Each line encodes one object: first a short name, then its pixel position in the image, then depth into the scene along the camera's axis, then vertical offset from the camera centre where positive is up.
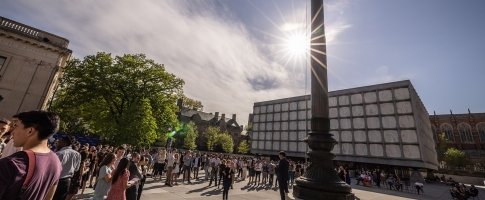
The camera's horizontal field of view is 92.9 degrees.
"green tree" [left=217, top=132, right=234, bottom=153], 64.31 +4.78
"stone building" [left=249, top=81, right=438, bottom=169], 28.11 +6.31
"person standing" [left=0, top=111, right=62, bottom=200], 1.75 -0.16
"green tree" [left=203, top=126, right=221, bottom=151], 64.38 +5.94
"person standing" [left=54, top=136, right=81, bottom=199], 5.00 -0.40
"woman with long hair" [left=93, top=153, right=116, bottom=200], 5.07 -0.73
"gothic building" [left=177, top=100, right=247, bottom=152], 70.69 +11.63
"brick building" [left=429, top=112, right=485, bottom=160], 56.62 +12.98
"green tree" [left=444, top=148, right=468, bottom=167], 48.69 +4.80
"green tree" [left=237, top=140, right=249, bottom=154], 67.39 +3.93
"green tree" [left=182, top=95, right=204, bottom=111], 75.19 +16.95
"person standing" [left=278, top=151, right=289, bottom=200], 9.22 -0.38
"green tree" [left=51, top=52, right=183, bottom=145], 23.70 +5.97
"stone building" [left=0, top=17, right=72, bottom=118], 18.45 +6.17
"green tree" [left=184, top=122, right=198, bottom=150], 57.69 +4.49
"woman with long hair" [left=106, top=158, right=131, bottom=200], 4.98 -0.67
